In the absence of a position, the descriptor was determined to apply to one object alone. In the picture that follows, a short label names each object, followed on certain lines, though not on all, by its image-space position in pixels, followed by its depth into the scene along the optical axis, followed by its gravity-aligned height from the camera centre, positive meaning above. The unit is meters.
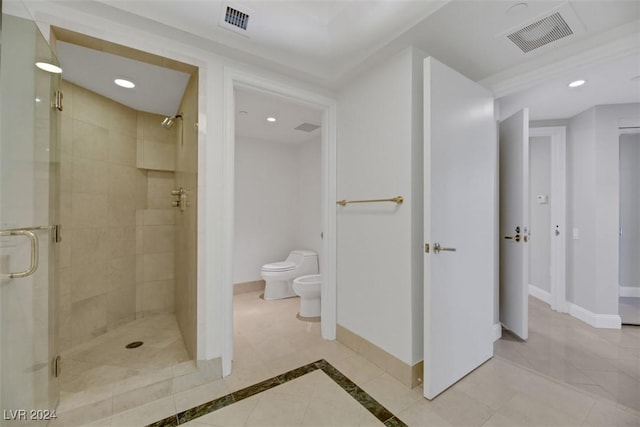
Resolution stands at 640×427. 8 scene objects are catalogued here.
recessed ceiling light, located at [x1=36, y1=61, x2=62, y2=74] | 1.30 +0.76
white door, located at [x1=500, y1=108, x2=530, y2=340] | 2.28 -0.08
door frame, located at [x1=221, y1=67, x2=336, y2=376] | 1.83 +0.19
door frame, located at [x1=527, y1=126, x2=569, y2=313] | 2.97 +0.05
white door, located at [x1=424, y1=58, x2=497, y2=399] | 1.59 -0.07
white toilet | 3.43 -0.77
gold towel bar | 1.76 +0.10
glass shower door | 1.14 -0.05
